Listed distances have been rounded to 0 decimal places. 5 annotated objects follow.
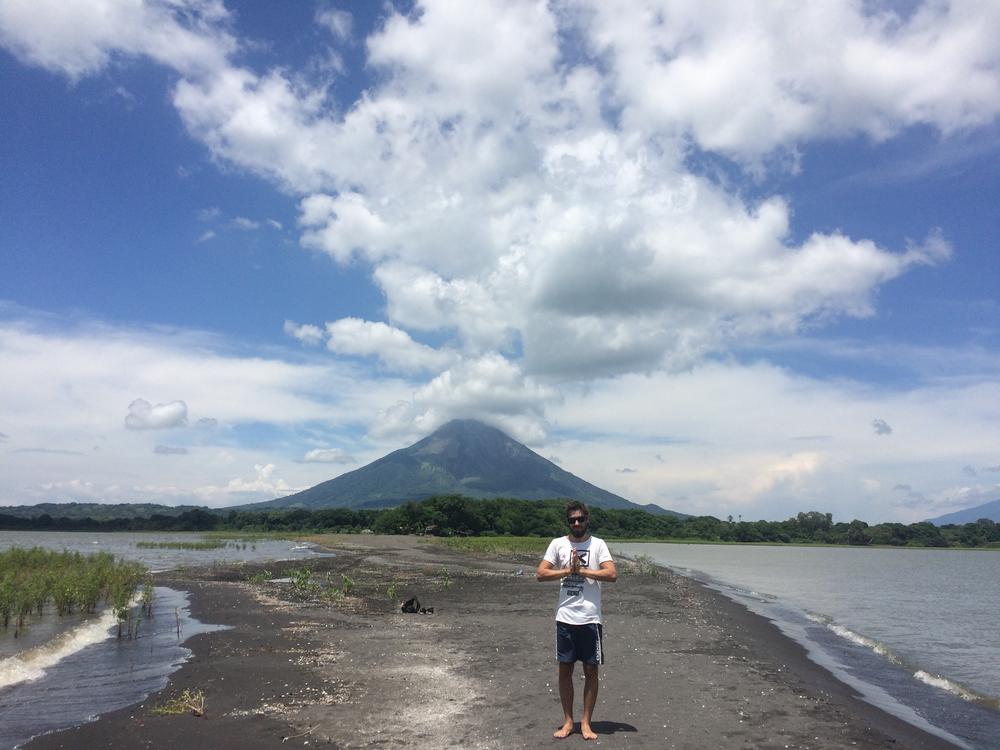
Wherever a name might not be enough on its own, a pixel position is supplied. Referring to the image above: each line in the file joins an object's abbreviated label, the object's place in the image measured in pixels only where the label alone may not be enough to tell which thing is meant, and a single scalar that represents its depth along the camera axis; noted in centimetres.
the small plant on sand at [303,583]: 2735
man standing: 776
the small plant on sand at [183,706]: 959
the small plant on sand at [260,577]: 3273
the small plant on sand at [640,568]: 4259
